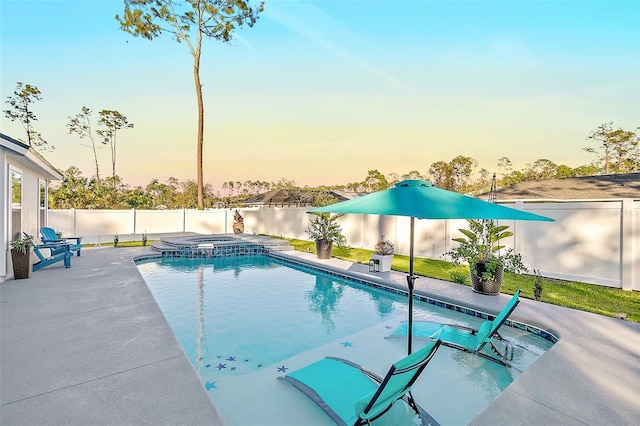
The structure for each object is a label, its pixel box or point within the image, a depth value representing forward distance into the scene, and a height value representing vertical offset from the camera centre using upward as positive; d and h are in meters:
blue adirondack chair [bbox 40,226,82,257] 9.89 -0.96
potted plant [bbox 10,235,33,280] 7.40 -1.14
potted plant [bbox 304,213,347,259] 11.40 -0.97
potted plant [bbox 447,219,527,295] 6.67 -1.07
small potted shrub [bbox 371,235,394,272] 8.97 -1.32
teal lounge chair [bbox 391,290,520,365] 4.38 -1.92
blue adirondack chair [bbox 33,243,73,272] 8.62 -1.29
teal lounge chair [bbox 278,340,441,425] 2.60 -1.84
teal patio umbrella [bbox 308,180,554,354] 3.25 +0.04
